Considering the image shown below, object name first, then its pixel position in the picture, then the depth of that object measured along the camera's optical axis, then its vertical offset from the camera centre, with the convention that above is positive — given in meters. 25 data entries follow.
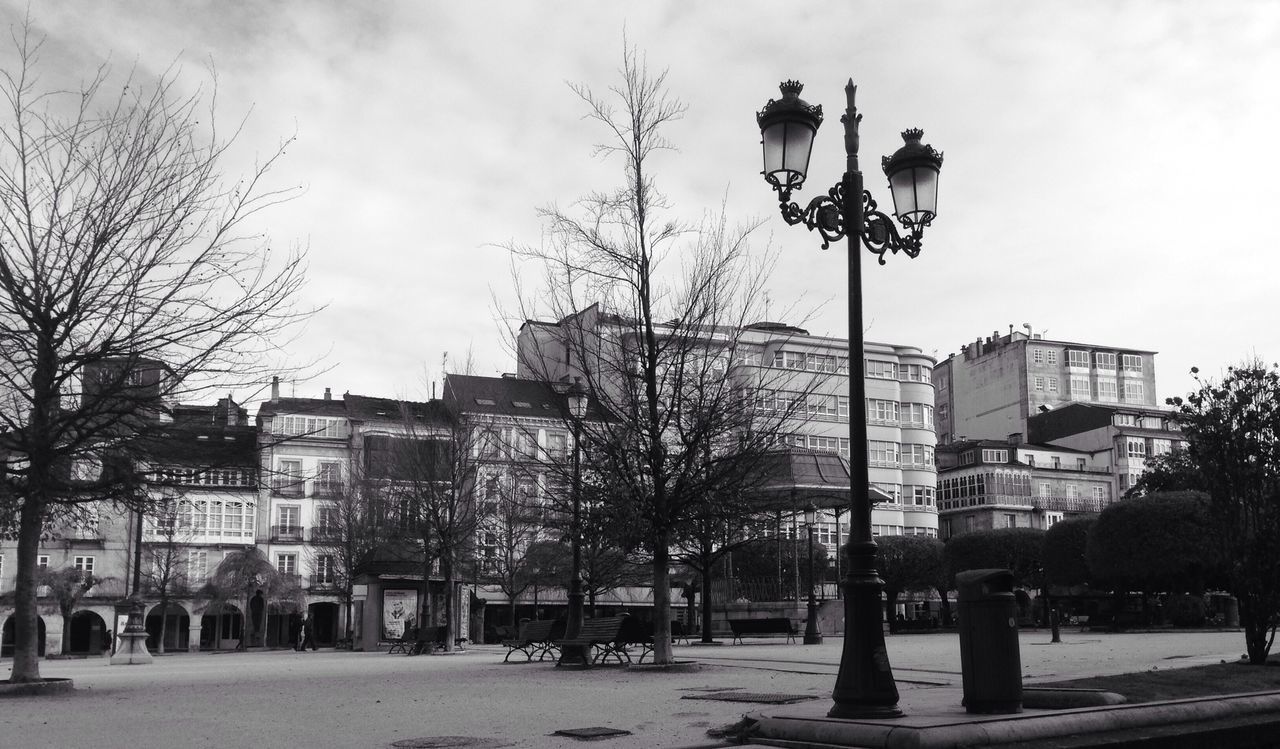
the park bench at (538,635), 20.80 -1.65
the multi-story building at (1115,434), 81.62 +7.69
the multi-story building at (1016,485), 78.25 +3.86
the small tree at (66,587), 48.66 -1.74
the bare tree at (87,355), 13.71 +2.30
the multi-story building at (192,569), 55.31 -1.15
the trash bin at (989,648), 8.17 -0.75
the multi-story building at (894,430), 70.12 +6.94
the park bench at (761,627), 30.34 -2.20
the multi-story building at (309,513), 62.06 +1.77
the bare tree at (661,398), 17.94 +2.31
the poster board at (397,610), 37.03 -2.09
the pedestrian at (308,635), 48.00 -3.72
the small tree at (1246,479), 14.68 +0.80
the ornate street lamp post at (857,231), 8.27 +2.73
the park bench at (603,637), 18.44 -1.50
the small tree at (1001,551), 56.81 -0.49
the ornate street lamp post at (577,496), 18.55 +0.75
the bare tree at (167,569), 51.91 -1.09
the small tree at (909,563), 57.91 -1.06
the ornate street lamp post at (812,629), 29.67 -2.21
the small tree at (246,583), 52.04 -1.68
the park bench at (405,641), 32.57 -2.72
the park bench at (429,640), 29.97 -2.49
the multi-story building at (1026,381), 90.19 +12.74
